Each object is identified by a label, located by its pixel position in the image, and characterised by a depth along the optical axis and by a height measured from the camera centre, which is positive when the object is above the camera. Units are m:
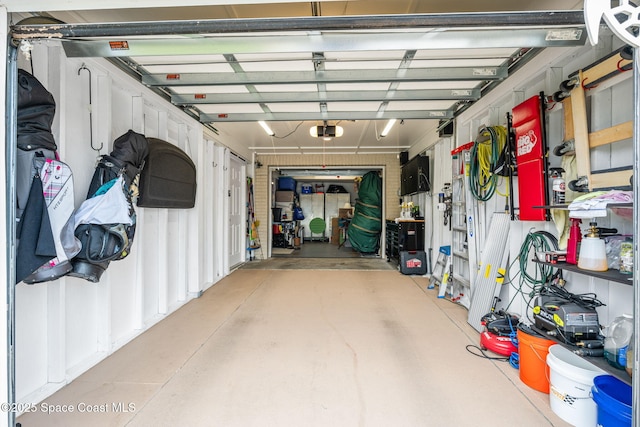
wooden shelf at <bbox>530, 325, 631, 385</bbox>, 1.47 -0.83
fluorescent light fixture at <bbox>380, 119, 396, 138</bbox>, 4.71 +1.45
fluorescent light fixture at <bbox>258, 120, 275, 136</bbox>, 4.97 +1.51
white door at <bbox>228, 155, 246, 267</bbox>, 5.99 +0.09
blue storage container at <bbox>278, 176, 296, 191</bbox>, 10.39 +1.09
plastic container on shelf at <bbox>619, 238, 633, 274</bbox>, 1.57 -0.25
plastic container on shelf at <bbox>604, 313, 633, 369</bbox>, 1.57 -0.72
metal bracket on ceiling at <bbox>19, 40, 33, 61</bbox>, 1.48 +0.85
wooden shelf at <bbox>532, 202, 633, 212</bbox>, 1.42 +0.03
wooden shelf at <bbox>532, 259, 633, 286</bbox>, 1.49 -0.35
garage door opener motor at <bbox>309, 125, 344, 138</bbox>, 4.75 +1.34
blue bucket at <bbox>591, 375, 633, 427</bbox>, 1.43 -0.98
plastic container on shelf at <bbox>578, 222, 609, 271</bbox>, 1.72 -0.25
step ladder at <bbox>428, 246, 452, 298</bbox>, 4.23 -0.89
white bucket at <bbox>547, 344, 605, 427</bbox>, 1.71 -1.08
